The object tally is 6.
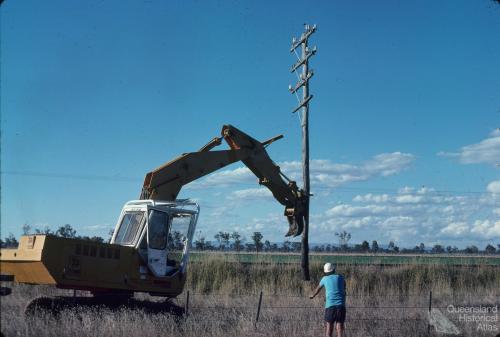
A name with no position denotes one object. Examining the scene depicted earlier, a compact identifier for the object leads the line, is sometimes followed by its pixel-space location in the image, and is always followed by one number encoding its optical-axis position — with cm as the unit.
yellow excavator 1242
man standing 1162
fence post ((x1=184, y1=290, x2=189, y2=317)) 1491
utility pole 2327
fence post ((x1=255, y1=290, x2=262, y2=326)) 1462
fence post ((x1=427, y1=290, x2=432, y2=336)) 1437
